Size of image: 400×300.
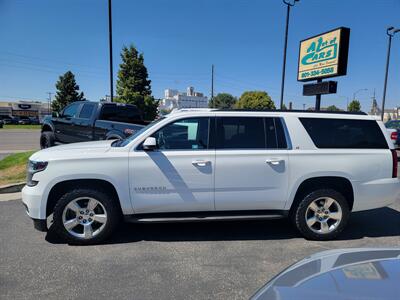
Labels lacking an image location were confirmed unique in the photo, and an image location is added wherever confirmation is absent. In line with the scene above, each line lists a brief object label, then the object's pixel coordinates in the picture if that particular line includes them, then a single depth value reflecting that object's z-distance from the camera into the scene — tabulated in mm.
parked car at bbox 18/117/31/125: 63475
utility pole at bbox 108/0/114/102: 14891
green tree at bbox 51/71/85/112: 48688
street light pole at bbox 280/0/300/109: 18000
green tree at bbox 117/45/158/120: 31672
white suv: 4223
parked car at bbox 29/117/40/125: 67394
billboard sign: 13250
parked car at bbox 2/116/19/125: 62469
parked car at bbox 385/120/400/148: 13286
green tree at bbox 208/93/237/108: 118000
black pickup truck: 9102
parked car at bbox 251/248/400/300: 1737
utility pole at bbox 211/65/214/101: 48062
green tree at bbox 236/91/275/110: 62125
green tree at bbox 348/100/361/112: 77275
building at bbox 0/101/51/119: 89875
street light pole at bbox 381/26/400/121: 24669
